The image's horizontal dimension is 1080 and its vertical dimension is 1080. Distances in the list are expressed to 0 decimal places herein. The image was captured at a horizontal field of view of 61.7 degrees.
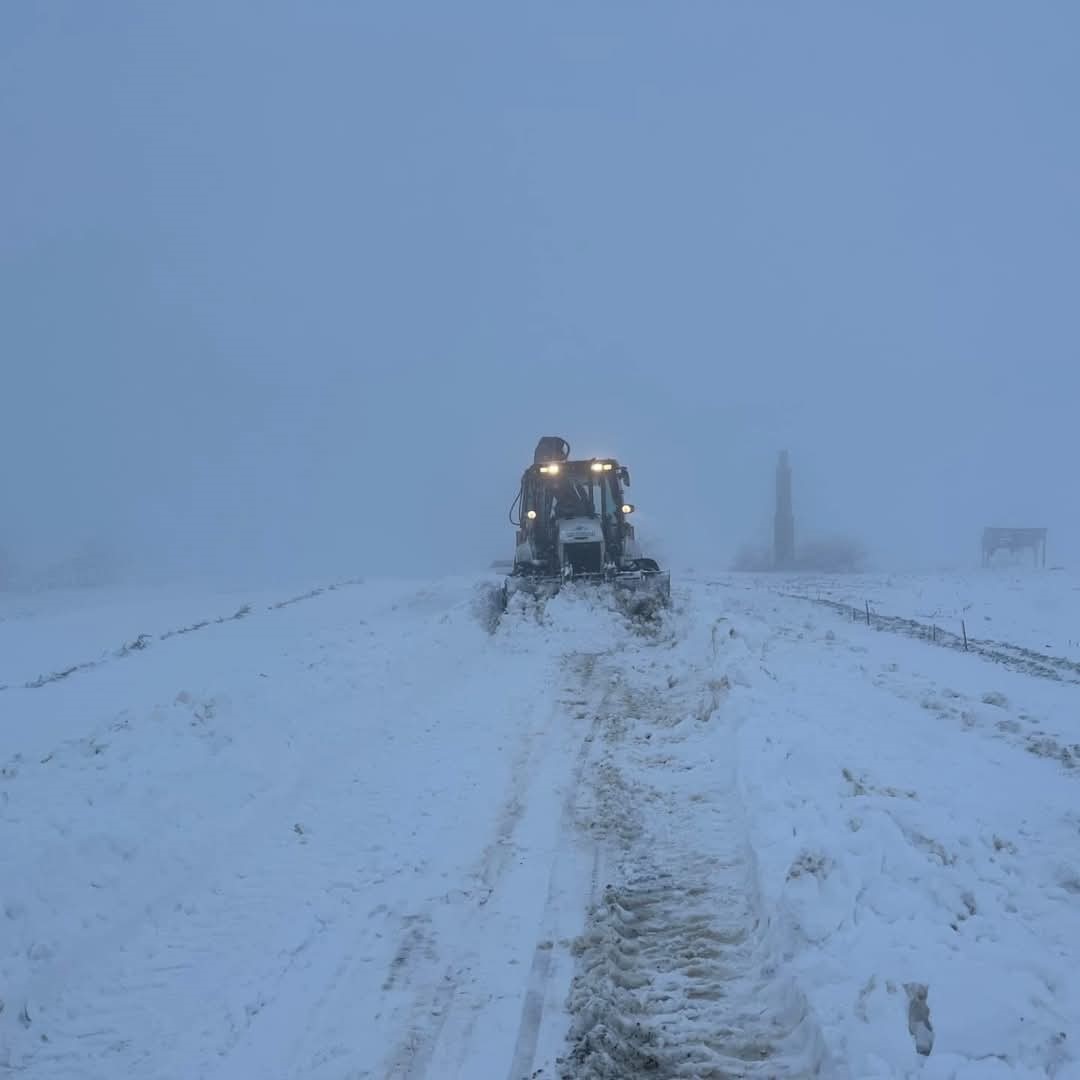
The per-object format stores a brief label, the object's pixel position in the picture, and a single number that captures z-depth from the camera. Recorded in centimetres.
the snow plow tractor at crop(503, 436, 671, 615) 2175
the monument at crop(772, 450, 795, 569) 5978
